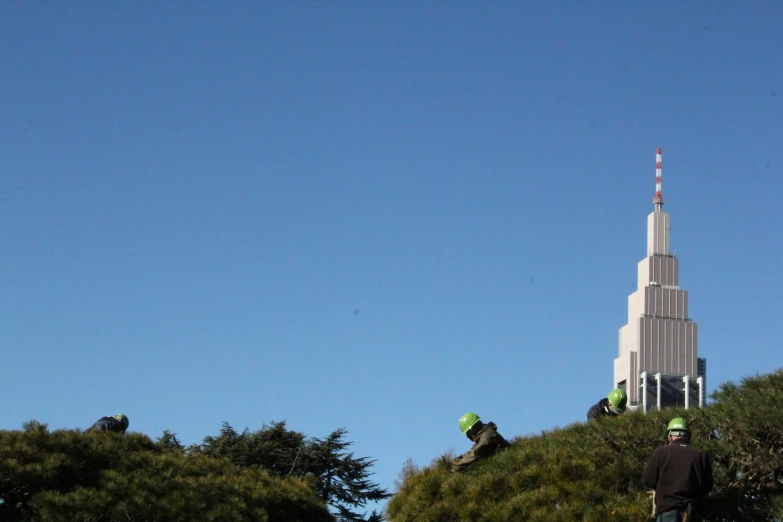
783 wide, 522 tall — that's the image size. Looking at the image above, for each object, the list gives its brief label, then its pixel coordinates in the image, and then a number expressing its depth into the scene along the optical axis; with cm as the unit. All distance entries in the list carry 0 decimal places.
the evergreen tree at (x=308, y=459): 3500
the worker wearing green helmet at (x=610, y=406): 1775
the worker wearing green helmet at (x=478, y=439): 1664
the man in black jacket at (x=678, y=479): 1223
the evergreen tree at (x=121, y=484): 1616
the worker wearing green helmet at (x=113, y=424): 1910
